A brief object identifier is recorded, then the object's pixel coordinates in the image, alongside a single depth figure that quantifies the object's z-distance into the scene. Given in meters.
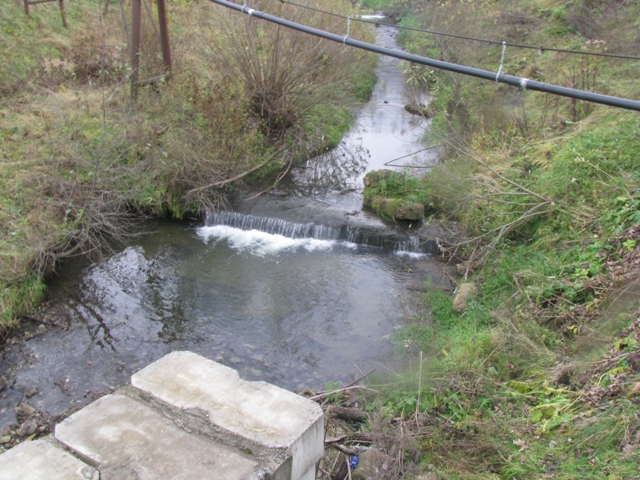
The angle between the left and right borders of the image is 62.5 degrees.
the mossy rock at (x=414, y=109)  15.55
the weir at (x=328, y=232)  9.85
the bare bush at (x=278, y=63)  11.80
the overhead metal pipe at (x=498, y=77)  3.82
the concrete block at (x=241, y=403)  2.22
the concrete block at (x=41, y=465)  1.98
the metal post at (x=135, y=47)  10.27
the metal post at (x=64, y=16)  15.57
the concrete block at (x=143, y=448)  2.03
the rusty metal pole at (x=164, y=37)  10.72
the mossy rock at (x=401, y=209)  10.21
